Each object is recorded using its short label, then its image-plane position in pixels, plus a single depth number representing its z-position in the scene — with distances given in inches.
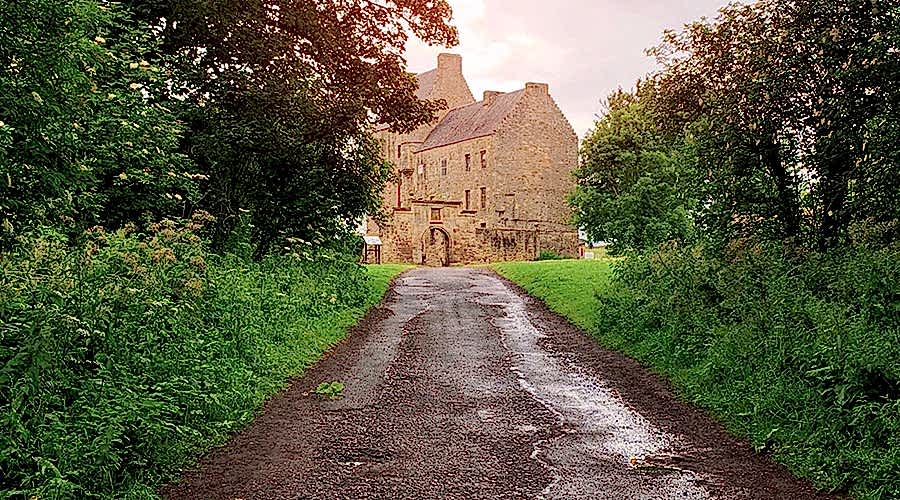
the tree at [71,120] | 324.8
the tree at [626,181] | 1706.4
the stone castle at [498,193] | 2203.5
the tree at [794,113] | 456.4
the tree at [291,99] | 740.0
